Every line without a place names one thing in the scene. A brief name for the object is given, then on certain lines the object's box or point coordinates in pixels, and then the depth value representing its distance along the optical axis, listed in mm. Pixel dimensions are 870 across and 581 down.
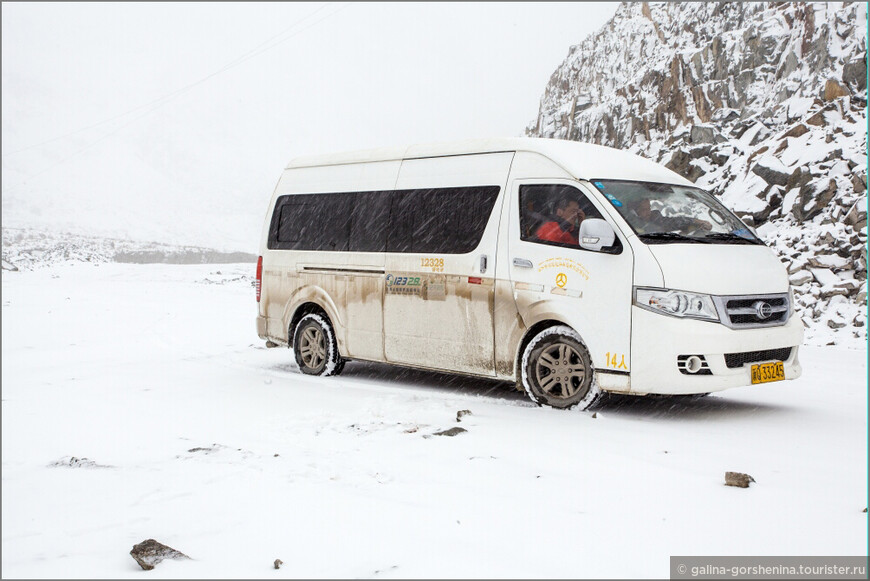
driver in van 7086
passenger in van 6763
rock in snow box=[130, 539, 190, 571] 3461
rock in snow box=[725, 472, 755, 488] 4633
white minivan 6453
